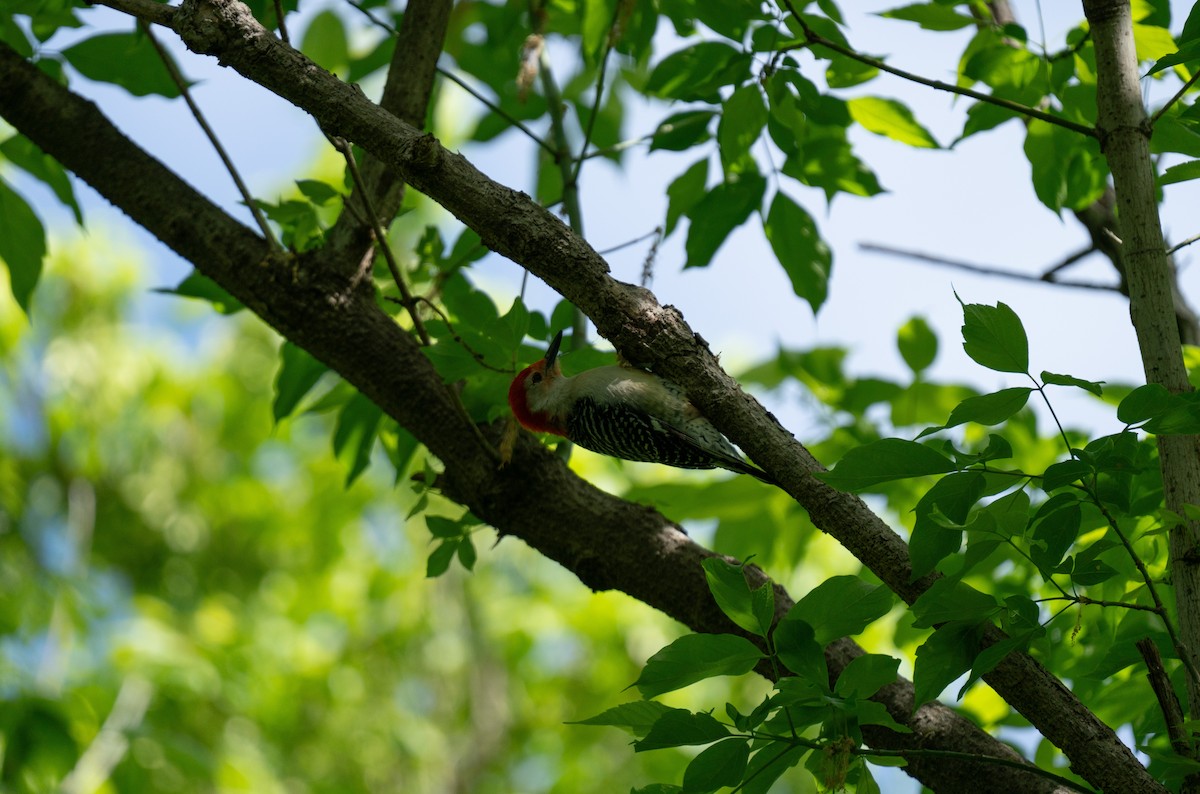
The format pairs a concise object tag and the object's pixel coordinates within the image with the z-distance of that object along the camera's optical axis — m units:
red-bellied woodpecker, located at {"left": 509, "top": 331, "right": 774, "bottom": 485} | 6.76
